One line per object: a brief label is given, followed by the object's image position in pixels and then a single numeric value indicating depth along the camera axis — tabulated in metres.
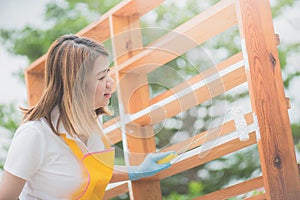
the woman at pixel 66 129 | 2.29
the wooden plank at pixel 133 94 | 2.39
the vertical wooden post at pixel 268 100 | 2.23
